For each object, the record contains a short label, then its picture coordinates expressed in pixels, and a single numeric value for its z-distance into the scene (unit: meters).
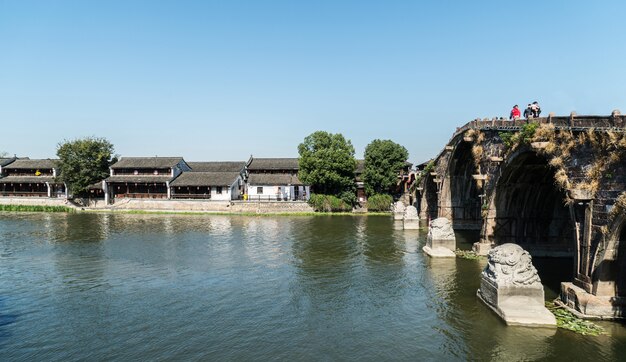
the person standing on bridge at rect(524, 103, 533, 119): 26.08
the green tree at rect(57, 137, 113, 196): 75.50
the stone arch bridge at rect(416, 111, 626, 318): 16.98
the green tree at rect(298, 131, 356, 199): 66.69
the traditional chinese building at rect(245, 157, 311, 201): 72.50
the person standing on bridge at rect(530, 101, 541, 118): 26.00
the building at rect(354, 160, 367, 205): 73.59
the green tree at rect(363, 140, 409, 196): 68.81
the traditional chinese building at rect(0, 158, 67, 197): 80.25
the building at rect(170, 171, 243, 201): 72.00
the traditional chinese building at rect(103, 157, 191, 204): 75.06
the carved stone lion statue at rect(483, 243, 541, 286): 17.86
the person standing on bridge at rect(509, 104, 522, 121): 29.40
